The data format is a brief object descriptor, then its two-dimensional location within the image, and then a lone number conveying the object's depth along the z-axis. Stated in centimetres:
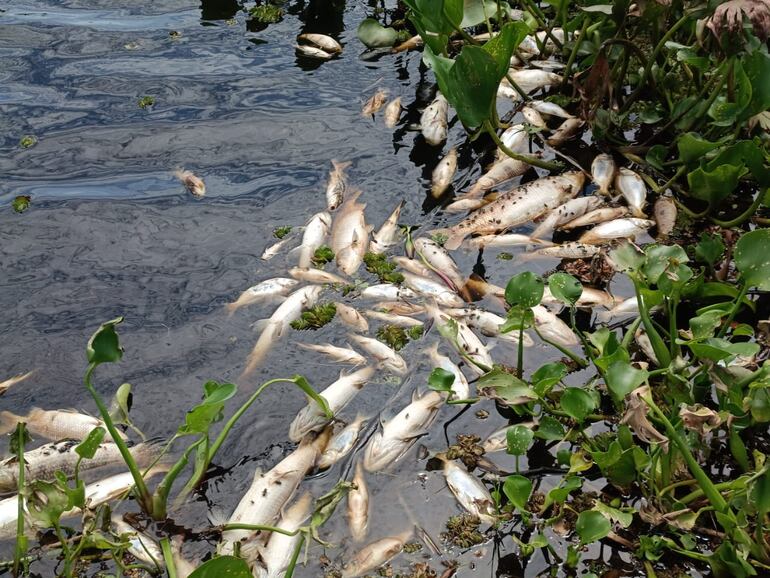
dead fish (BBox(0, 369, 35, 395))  334
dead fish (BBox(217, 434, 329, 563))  273
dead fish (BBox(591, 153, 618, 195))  429
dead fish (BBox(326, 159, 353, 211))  434
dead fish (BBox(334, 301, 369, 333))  362
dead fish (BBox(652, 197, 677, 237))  401
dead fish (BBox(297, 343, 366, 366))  346
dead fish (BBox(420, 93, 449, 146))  474
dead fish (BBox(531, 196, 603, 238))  411
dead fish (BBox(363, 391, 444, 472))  301
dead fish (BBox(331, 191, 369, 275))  397
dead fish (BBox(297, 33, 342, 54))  563
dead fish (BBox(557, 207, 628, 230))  413
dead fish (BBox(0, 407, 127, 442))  313
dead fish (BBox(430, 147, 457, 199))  441
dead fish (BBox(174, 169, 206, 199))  446
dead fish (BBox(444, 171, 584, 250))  409
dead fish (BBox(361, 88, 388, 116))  507
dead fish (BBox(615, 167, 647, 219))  413
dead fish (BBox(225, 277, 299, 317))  376
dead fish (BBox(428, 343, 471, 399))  321
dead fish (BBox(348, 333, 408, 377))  343
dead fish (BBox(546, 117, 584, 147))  471
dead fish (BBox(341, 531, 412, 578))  262
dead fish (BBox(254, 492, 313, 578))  259
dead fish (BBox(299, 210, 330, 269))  397
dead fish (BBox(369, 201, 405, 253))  406
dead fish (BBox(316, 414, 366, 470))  301
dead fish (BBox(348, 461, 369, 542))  276
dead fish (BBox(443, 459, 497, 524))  276
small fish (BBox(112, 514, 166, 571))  263
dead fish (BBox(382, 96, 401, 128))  496
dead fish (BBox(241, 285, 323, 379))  349
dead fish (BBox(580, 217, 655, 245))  400
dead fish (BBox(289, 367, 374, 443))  313
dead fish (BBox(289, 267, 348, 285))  386
